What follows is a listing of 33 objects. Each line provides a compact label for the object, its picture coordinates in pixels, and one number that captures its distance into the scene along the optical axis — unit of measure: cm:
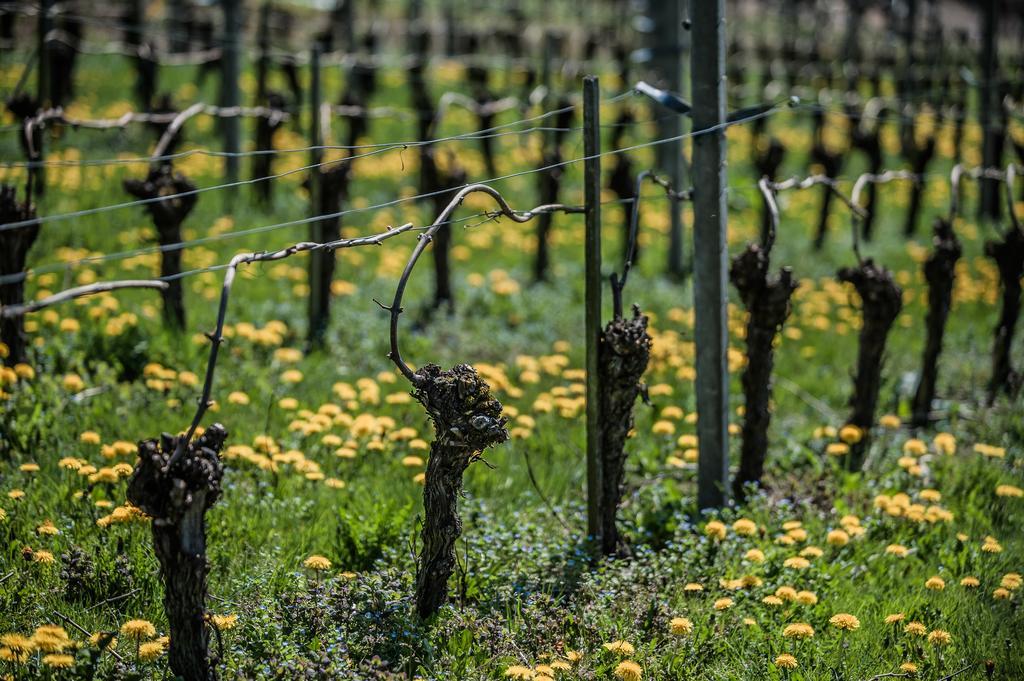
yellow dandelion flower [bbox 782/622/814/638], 780
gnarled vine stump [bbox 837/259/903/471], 1237
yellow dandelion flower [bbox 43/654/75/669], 633
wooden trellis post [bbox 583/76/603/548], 914
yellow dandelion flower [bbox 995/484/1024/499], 1075
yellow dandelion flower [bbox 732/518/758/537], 936
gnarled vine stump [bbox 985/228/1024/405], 1433
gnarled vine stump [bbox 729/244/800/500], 1112
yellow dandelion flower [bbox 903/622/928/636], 798
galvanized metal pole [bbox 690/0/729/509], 1011
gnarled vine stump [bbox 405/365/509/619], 782
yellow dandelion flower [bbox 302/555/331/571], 802
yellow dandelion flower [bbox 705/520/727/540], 934
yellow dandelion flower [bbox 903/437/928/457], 1132
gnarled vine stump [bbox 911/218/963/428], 1357
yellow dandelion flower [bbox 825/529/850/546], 930
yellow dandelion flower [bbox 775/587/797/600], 827
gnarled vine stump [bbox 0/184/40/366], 1120
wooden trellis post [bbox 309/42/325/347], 1471
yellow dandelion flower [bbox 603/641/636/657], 741
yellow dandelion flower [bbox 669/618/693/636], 777
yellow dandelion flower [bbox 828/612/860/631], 786
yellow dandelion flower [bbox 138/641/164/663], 671
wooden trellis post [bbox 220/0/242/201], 2042
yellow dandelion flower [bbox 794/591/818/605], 822
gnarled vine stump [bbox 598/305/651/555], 936
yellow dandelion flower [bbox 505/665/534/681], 718
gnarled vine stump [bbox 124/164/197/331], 1348
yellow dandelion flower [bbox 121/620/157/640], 671
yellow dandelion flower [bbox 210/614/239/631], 723
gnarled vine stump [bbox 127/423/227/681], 670
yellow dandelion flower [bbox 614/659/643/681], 715
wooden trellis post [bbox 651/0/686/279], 2050
